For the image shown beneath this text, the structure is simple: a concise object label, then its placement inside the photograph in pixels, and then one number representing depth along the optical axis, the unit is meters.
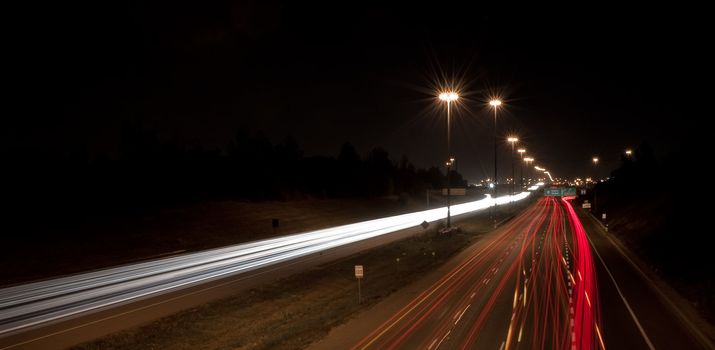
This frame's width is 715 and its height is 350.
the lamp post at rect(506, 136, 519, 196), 72.02
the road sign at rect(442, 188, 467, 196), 52.06
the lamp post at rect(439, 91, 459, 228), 35.38
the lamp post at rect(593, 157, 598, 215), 74.97
